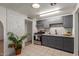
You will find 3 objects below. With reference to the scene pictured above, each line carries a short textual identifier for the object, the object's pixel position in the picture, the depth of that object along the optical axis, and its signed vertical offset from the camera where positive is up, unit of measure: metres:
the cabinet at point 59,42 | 2.08 -0.68
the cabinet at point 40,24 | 3.25 +0.34
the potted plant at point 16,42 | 1.87 -0.56
